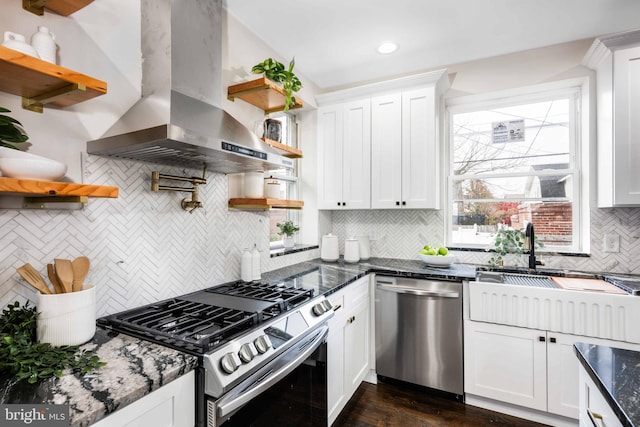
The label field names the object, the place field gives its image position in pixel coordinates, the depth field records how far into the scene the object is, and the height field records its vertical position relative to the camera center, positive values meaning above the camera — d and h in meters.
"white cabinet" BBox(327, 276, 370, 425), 1.92 -0.89
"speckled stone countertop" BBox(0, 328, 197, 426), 0.77 -0.46
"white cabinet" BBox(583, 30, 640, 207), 2.03 +0.65
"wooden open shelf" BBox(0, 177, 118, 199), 0.89 +0.08
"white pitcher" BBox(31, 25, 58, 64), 1.09 +0.59
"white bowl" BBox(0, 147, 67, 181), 0.92 +0.15
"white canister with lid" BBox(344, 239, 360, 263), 2.94 -0.35
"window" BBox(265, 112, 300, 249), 2.87 +0.30
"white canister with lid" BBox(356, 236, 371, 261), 3.09 -0.33
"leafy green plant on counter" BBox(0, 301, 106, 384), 0.87 -0.42
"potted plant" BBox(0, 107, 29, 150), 0.99 +0.26
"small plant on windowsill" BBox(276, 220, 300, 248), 2.82 -0.15
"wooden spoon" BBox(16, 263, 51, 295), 1.03 -0.21
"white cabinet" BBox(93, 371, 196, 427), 0.84 -0.57
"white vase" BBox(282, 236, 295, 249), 2.86 -0.26
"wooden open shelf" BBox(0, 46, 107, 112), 0.94 +0.44
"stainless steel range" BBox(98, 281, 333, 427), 1.05 -0.49
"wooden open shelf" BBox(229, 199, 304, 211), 2.04 +0.07
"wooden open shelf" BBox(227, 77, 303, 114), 2.02 +0.82
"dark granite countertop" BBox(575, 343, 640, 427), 0.71 -0.44
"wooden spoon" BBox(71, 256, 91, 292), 1.14 -0.21
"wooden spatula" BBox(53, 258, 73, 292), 1.09 -0.21
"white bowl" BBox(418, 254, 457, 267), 2.60 -0.38
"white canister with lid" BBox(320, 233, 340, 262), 3.04 -0.33
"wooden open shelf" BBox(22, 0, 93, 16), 1.17 +0.80
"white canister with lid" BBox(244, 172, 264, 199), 2.12 +0.20
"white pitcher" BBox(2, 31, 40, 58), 0.98 +0.54
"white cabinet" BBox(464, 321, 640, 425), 1.97 -1.01
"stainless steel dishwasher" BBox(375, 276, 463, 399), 2.28 -0.88
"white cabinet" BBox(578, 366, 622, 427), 0.79 -0.54
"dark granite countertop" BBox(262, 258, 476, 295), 2.09 -0.45
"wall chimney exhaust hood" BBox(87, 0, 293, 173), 1.29 +0.50
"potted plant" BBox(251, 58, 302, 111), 2.15 +0.96
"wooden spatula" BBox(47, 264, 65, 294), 1.11 -0.24
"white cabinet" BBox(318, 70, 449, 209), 2.70 +0.63
